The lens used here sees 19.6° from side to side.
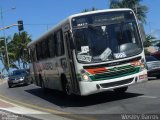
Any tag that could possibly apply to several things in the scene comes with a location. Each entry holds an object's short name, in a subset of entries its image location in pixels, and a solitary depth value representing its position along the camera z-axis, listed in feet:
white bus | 51.88
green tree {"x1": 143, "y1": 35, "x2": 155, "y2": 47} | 236.12
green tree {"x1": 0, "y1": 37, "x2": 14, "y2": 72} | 299.48
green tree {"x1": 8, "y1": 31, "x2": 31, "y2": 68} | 319.68
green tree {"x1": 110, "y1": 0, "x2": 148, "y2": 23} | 221.05
